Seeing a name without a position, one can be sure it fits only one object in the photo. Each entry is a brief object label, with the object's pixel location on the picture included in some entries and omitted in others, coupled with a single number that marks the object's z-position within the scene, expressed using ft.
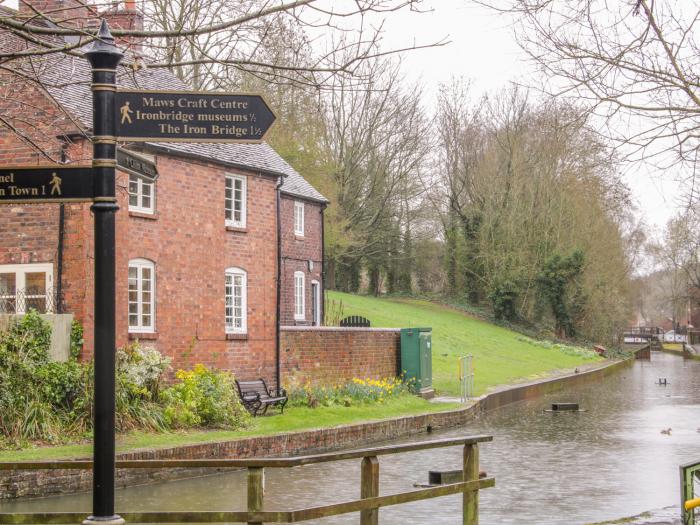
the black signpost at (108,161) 18.88
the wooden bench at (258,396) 69.46
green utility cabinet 93.40
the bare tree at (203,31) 24.68
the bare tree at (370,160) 176.04
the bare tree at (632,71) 38.34
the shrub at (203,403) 61.21
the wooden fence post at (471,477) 30.53
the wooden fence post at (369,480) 26.86
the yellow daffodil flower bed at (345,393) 76.69
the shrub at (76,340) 63.57
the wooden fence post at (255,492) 24.44
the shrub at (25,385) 53.11
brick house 65.51
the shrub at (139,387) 58.23
